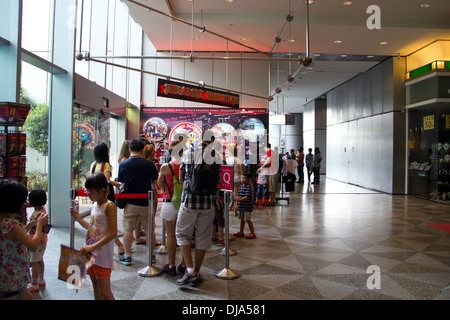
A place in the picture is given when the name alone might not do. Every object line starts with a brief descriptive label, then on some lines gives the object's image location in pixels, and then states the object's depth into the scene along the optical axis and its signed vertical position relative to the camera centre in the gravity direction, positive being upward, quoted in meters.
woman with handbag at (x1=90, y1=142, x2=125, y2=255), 4.95 +0.02
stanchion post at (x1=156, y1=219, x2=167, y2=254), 5.17 -1.23
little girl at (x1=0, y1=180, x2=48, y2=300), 2.27 -0.52
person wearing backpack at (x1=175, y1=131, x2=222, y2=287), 3.75 -0.43
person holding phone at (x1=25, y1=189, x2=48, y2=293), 3.58 -0.88
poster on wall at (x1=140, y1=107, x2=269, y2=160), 11.62 +1.44
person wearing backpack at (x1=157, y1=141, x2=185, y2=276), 4.17 -0.43
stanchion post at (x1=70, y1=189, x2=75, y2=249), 3.79 -0.32
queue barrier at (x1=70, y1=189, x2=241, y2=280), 4.11 -1.09
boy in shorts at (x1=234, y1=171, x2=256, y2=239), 5.93 -0.62
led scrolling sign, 6.59 +1.49
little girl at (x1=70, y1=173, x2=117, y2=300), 2.74 -0.55
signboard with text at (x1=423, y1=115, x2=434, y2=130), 11.37 +1.53
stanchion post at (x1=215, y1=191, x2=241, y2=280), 4.10 -1.22
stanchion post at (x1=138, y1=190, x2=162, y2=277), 4.14 -1.06
